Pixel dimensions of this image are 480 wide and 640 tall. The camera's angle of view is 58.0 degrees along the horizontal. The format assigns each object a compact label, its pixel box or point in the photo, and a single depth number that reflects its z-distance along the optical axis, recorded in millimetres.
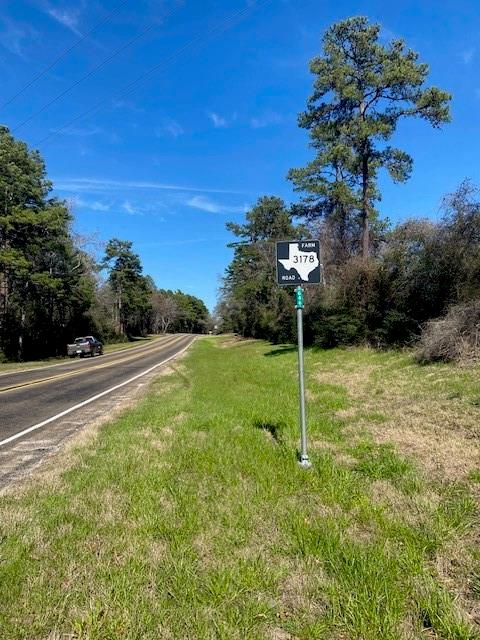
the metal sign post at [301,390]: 5113
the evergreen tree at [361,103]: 20094
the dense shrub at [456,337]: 11859
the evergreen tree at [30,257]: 30156
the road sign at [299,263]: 5148
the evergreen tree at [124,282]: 74312
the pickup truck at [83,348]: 34375
